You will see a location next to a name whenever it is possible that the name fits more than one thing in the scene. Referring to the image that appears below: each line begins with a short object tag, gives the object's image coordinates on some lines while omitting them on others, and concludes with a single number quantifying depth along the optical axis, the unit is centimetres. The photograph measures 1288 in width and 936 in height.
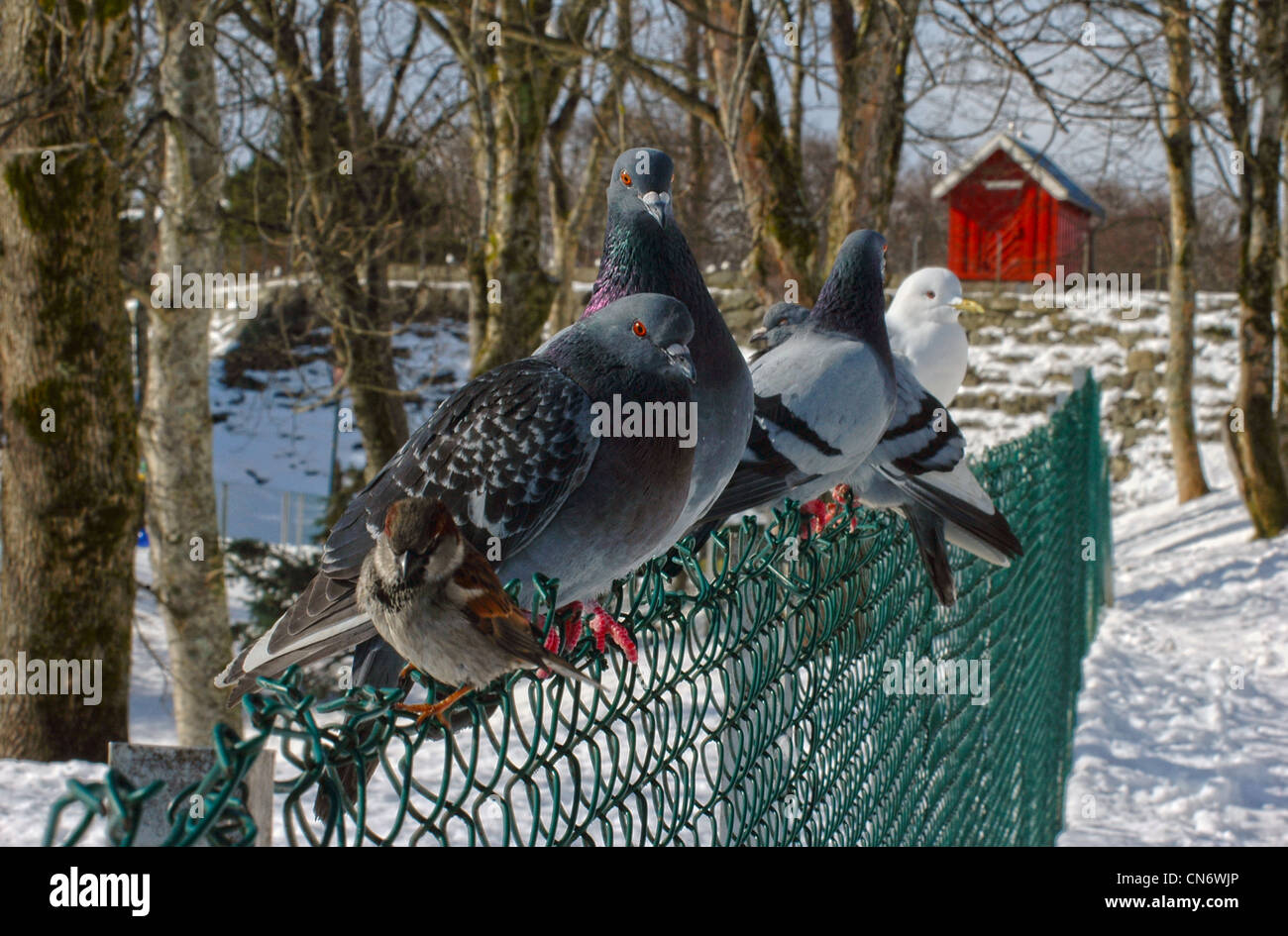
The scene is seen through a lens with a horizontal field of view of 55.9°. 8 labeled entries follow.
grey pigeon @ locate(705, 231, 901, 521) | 317
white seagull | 529
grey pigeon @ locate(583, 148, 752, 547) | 253
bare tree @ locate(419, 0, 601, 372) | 870
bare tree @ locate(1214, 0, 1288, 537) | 1145
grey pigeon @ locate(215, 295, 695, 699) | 202
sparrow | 135
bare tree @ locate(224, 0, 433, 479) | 966
